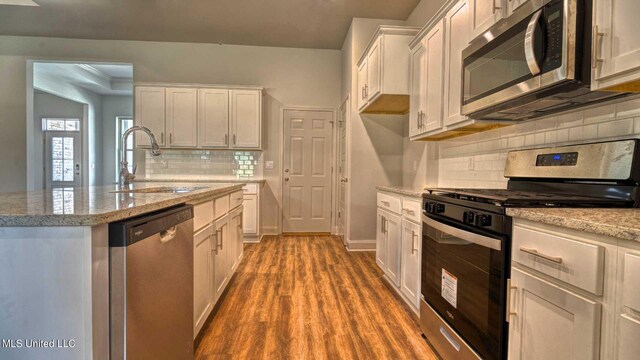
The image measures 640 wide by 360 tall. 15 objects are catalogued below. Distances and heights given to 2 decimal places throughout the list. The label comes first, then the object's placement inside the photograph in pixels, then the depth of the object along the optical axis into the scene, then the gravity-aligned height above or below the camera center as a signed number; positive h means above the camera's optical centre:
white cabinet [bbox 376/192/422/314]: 2.13 -0.57
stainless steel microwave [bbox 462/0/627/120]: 1.19 +0.51
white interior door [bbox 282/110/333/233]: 5.09 +0.00
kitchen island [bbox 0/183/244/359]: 0.85 -0.33
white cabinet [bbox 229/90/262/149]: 4.67 +0.81
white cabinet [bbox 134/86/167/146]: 4.56 +0.88
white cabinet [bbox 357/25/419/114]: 3.10 +1.11
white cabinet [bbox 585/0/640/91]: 1.03 +0.46
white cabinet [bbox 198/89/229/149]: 4.64 +0.78
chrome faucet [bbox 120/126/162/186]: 2.22 +0.05
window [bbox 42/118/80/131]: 7.34 +1.04
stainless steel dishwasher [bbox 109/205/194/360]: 0.96 -0.44
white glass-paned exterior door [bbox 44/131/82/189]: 7.30 +0.25
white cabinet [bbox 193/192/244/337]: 1.75 -0.57
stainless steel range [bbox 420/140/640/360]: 1.21 -0.25
